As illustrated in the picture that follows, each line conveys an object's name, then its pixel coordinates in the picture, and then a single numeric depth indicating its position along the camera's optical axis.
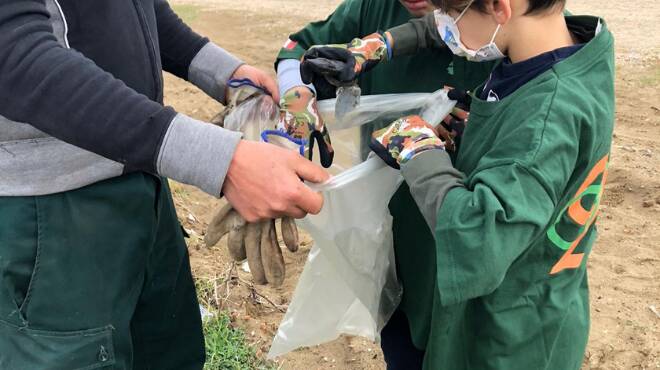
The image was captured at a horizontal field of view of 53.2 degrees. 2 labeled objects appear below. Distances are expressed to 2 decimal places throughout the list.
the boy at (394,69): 1.62
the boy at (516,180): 1.14
